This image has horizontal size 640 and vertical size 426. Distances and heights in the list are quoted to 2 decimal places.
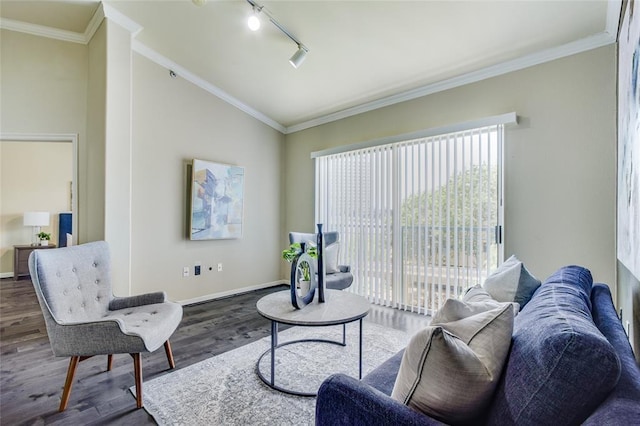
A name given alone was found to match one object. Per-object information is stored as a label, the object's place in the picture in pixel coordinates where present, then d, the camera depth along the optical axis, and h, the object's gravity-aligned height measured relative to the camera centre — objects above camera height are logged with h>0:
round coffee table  1.88 -0.65
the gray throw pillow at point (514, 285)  1.59 -0.38
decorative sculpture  2.07 -0.44
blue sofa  0.63 -0.37
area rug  1.73 -1.15
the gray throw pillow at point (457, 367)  0.79 -0.41
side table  5.31 -0.78
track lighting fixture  2.61 +1.69
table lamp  5.53 -0.08
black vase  2.27 -0.40
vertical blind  3.05 +0.01
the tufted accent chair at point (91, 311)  1.77 -0.66
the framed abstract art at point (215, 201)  3.83 +0.19
